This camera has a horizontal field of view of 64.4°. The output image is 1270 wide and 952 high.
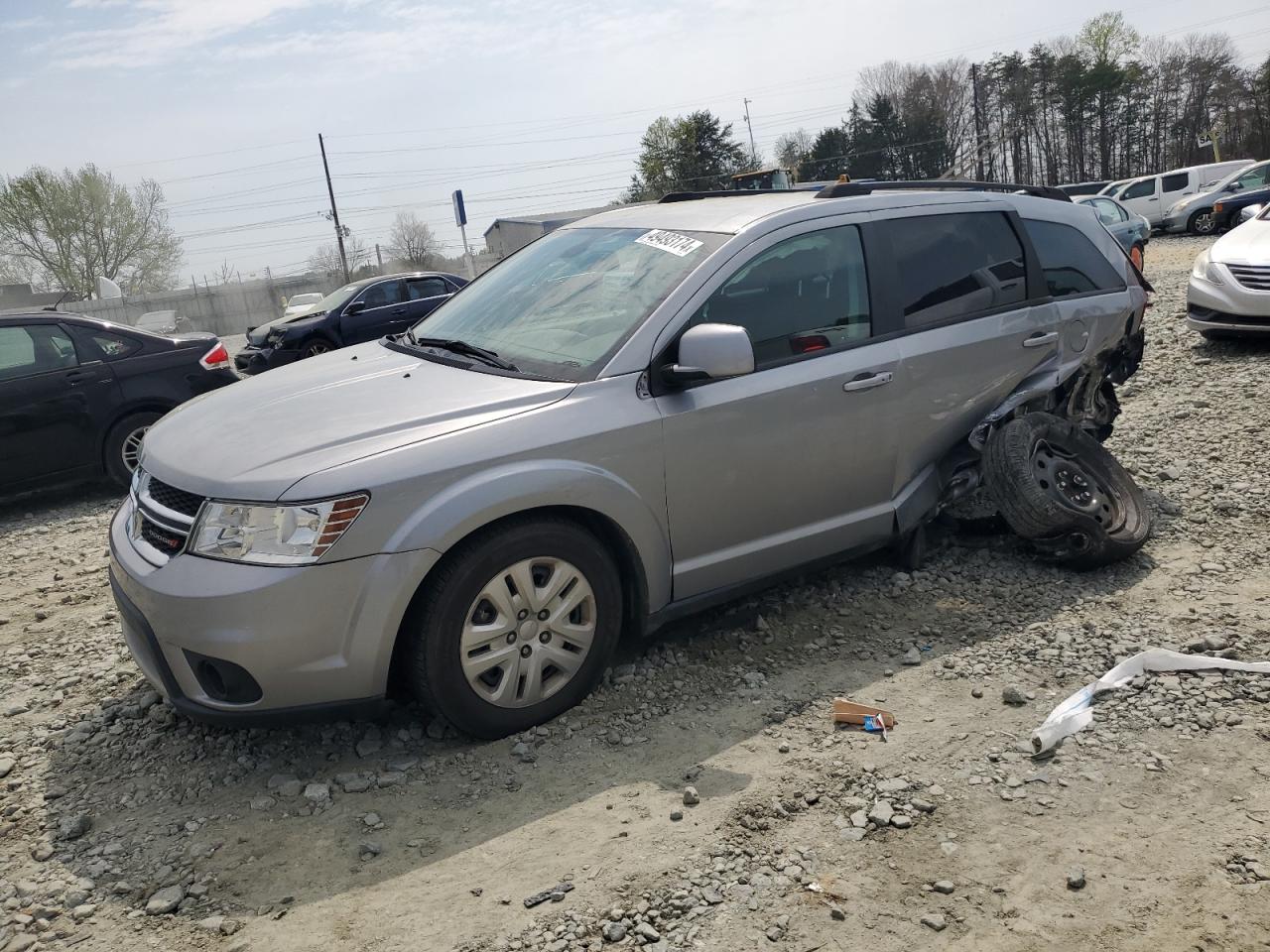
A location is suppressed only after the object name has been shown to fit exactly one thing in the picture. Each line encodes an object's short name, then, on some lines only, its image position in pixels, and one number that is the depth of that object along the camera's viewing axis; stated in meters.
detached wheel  4.62
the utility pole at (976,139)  56.04
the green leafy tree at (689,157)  61.75
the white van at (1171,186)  30.34
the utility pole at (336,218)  53.97
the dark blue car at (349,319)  15.13
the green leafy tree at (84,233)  53.72
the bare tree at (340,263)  54.88
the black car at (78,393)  7.38
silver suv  3.18
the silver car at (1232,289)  8.34
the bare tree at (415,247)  58.78
